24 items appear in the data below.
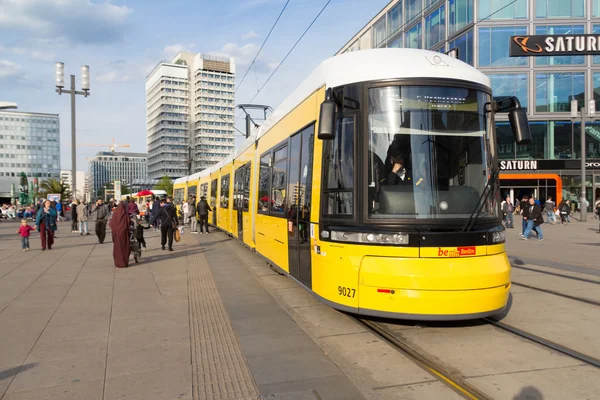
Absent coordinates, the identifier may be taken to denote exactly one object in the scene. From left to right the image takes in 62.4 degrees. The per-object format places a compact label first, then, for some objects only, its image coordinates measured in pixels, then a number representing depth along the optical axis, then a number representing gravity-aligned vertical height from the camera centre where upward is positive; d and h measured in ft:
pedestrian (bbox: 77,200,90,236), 70.33 -2.21
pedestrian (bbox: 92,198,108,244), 59.00 -2.51
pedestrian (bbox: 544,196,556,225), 93.25 -3.39
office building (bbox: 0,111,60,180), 401.37 +45.18
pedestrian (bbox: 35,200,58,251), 50.89 -2.63
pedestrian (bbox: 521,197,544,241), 58.70 -2.81
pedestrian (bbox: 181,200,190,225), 83.10 -2.16
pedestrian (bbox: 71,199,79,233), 73.10 -2.65
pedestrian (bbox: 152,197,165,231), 48.28 -0.90
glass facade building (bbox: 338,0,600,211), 120.47 +29.89
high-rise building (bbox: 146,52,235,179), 505.66 +91.65
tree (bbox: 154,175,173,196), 417.55 +10.44
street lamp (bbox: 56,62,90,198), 78.69 +18.11
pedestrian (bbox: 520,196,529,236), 60.32 -1.79
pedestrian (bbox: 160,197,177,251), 47.65 -2.23
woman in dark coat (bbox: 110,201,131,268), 37.33 -2.79
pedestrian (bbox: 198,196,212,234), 72.69 -1.86
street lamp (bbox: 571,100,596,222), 94.63 +7.89
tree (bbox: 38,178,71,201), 226.54 +5.38
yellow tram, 17.42 +0.25
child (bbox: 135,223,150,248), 43.73 -3.02
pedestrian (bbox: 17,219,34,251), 51.78 -3.65
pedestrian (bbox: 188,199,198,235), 76.01 -2.99
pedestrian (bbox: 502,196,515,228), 79.71 -3.07
